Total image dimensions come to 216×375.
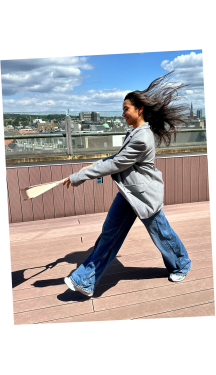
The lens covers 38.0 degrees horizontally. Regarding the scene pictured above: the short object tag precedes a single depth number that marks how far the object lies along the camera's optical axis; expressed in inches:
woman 90.4
